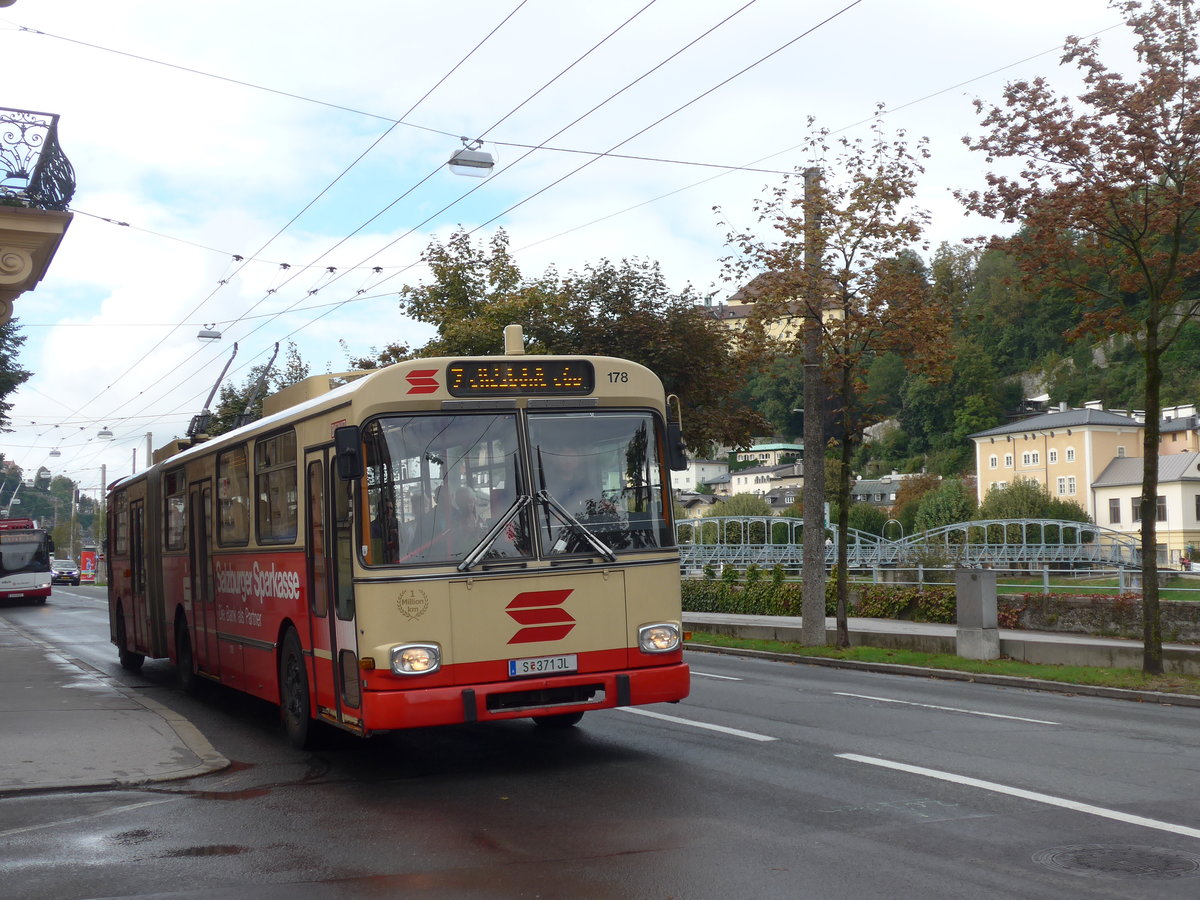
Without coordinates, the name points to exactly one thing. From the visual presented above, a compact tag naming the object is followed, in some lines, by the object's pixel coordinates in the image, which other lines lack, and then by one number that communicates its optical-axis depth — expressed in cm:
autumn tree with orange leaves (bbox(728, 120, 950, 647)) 2136
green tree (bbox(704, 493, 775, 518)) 11688
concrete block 2036
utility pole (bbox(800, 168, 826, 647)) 2166
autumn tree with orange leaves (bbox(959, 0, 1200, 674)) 1614
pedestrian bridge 3988
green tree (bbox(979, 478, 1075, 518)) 10062
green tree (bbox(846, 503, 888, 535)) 11812
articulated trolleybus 937
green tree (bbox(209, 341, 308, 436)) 4528
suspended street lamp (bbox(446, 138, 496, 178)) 1912
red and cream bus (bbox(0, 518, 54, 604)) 5194
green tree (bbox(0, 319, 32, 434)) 3314
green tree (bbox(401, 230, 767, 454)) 2888
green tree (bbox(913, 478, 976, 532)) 11350
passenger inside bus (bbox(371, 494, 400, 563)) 942
